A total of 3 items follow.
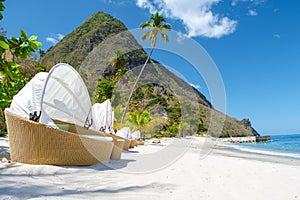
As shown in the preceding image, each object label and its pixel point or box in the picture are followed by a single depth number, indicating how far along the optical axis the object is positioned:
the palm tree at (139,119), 30.02
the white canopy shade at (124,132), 11.96
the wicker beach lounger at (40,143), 3.72
